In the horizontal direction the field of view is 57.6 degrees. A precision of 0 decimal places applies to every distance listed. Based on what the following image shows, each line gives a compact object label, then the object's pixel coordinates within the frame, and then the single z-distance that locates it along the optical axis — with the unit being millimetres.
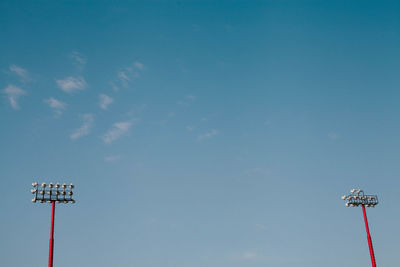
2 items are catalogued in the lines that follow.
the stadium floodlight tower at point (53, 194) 31719
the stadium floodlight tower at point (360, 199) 38762
